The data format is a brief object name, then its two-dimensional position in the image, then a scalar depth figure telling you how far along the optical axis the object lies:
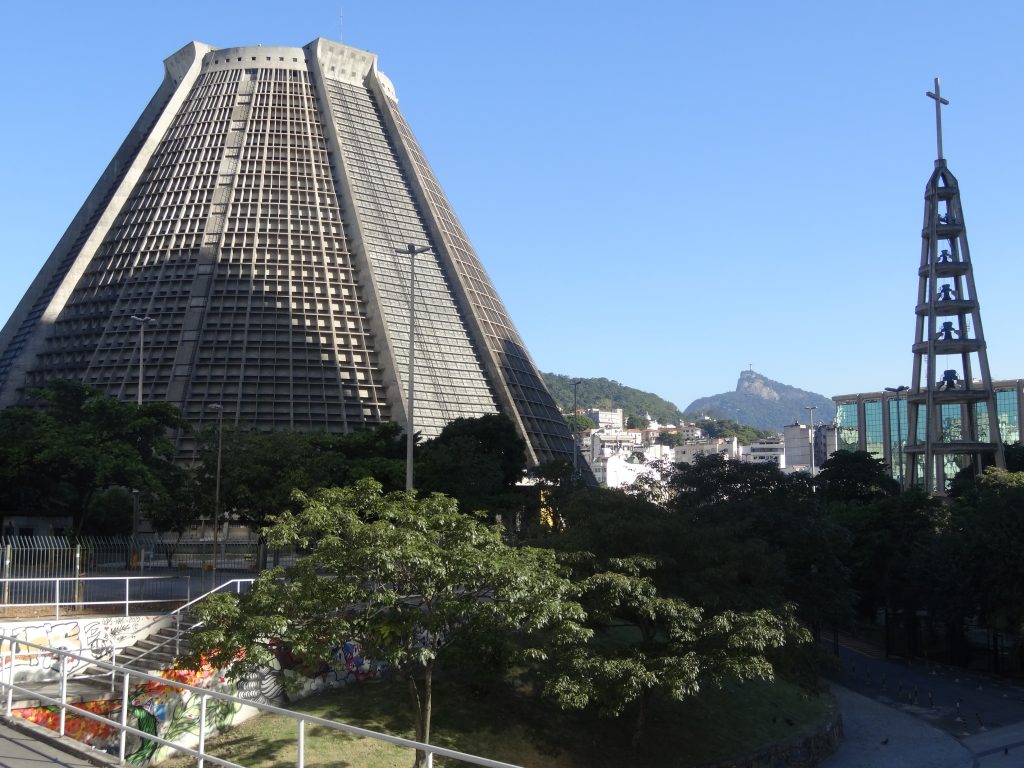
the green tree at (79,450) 37.84
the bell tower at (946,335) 70.62
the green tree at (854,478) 79.12
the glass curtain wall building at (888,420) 162.38
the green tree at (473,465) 44.75
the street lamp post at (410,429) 30.72
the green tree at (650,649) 23.58
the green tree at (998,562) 42.41
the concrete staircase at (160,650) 23.67
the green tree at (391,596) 20.44
